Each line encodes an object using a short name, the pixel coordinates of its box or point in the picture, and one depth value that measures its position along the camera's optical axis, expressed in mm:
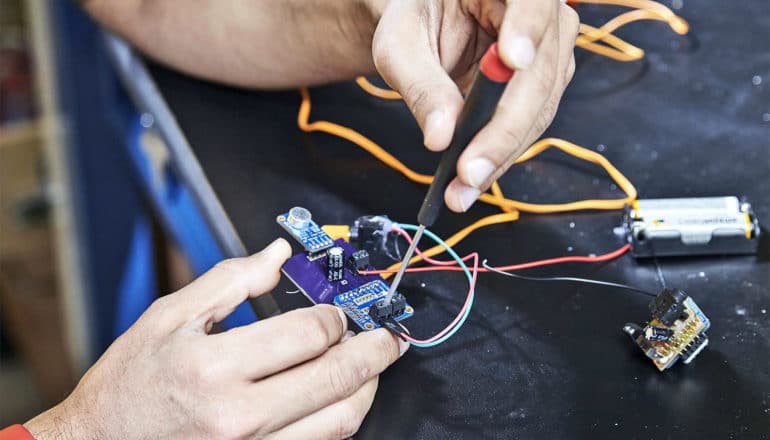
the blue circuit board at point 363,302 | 776
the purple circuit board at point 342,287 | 788
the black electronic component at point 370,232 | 879
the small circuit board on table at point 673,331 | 759
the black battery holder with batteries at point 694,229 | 880
